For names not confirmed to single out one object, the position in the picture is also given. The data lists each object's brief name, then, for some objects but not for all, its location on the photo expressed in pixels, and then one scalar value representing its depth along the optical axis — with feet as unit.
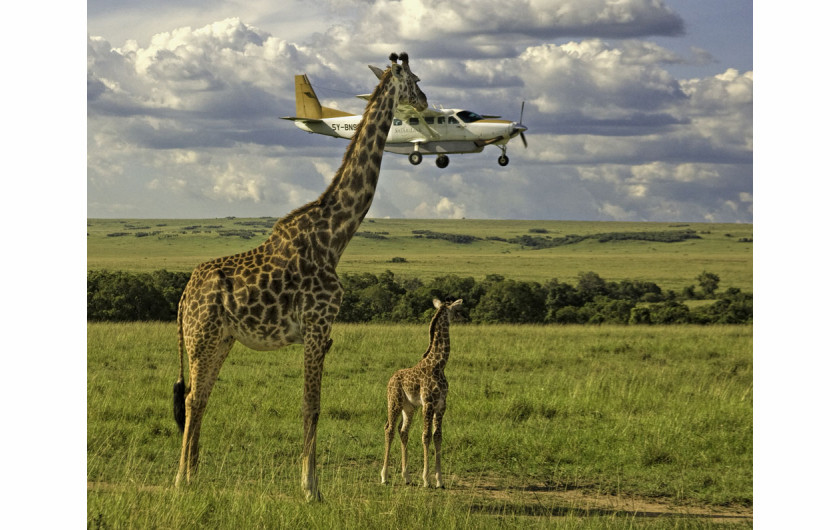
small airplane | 260.83
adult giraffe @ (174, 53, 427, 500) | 49.98
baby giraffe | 54.85
